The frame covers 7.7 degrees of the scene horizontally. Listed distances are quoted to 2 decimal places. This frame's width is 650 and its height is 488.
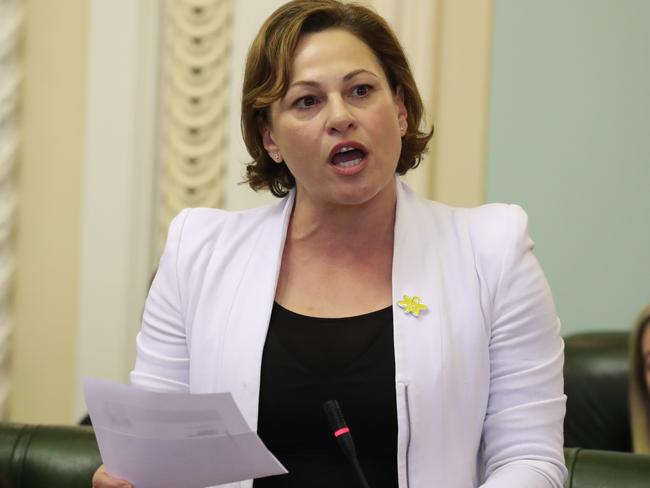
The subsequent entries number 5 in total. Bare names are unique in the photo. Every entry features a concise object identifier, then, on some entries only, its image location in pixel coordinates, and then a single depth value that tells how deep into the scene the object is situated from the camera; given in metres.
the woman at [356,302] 5.05
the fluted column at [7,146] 6.16
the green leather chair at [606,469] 5.13
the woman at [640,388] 5.72
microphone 4.92
